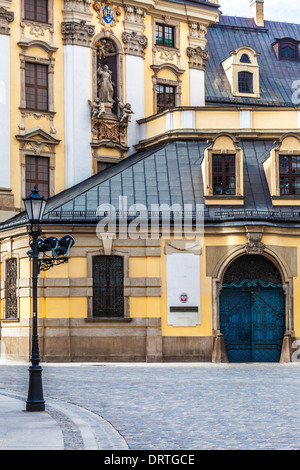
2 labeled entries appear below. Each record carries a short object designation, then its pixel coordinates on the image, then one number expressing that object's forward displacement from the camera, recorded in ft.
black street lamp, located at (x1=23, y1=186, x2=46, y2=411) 52.13
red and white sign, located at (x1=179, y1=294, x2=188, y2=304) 100.78
